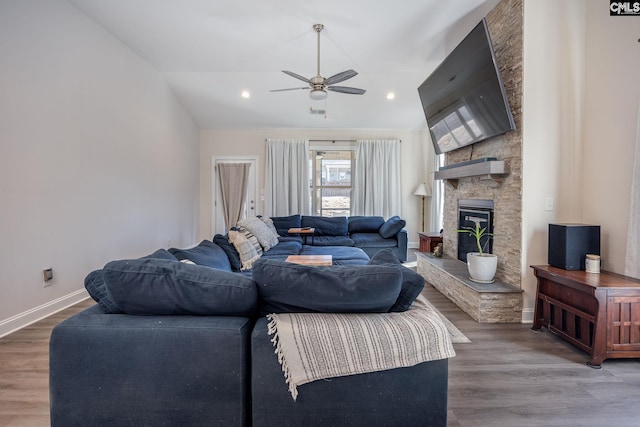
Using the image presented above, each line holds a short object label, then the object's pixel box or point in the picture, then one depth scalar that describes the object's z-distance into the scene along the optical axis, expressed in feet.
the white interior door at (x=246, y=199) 22.94
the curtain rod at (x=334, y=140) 22.82
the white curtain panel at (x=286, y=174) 22.58
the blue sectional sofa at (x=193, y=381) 3.99
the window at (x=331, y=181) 23.26
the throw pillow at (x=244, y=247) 11.13
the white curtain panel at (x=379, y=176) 22.59
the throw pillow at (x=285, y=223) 19.40
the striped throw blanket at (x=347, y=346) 3.97
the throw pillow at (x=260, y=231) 13.70
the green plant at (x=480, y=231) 10.22
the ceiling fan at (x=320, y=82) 11.65
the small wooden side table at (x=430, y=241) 16.02
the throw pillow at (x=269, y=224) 16.84
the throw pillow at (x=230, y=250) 10.66
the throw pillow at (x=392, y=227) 18.17
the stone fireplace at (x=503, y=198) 9.31
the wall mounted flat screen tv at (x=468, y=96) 9.12
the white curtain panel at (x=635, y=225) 7.52
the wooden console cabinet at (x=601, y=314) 6.91
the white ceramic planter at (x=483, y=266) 9.78
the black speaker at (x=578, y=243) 8.25
